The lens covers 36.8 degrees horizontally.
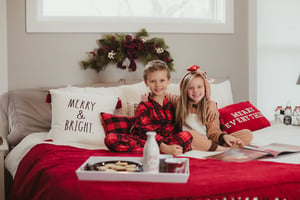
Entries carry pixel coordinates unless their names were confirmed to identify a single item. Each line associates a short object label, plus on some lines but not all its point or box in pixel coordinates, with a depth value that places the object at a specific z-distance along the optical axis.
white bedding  2.76
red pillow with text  3.11
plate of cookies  1.81
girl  2.76
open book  2.25
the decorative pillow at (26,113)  3.12
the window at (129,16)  3.51
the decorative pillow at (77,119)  2.80
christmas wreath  3.54
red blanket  1.68
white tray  1.74
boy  2.53
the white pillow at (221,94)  3.44
